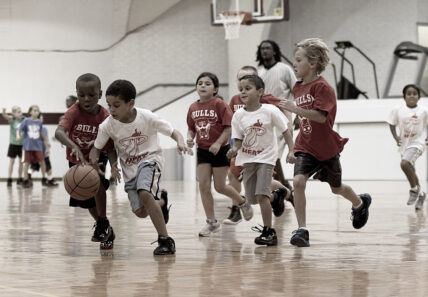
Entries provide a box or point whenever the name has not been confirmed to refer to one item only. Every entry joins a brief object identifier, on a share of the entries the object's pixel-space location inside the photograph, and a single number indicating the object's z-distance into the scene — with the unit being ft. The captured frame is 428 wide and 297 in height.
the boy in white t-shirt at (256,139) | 32.59
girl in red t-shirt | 36.45
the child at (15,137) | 95.85
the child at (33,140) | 91.78
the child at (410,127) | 54.41
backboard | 100.90
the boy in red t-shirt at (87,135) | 29.14
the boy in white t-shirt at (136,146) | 28.67
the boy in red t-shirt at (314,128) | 31.38
